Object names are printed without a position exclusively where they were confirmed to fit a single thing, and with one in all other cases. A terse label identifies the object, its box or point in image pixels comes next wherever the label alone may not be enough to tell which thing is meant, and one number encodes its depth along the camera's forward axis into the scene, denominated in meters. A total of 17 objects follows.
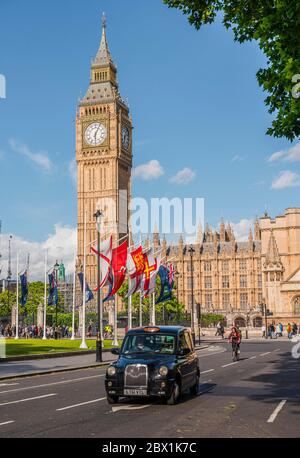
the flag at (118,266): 36.06
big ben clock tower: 122.94
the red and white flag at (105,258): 34.91
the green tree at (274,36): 12.91
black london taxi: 12.94
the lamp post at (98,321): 28.99
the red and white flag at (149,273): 40.47
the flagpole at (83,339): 39.86
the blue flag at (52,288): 49.91
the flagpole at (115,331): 40.31
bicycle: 29.22
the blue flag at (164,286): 45.53
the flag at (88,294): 48.69
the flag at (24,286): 47.80
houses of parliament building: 119.00
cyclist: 29.19
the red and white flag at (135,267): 38.28
